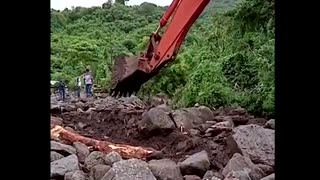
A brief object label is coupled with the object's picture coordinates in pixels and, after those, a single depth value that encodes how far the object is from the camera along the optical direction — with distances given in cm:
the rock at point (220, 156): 300
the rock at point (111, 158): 287
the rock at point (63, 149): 304
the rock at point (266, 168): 273
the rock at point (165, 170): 265
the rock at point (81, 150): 309
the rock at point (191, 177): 269
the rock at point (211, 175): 271
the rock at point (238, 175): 253
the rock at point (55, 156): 290
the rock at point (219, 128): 373
